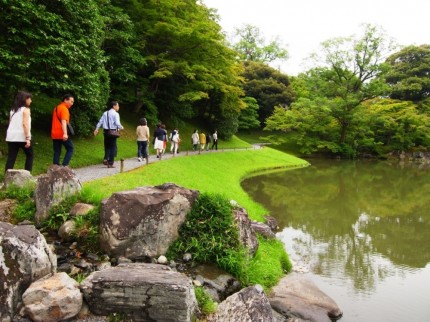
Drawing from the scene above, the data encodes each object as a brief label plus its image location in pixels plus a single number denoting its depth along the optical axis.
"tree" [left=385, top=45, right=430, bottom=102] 44.47
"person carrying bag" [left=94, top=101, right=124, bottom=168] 10.86
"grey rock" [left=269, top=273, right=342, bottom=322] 6.18
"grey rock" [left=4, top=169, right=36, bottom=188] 7.25
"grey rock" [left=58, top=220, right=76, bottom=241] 6.16
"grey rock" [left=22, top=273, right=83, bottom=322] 4.14
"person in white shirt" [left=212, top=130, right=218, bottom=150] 28.20
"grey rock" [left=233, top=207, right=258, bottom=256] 7.03
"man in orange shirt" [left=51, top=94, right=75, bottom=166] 8.41
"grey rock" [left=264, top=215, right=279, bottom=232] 11.45
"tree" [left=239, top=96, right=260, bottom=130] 44.12
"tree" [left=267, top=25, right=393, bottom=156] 37.34
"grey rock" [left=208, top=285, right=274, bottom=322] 4.49
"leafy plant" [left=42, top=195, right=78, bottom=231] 6.39
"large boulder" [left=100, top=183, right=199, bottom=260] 5.95
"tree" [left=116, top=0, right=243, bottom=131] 21.92
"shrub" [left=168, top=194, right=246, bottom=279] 6.34
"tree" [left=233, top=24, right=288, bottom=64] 66.29
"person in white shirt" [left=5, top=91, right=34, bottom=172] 7.29
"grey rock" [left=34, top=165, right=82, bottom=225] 6.48
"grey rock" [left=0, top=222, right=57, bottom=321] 4.18
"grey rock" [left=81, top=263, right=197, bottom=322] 4.41
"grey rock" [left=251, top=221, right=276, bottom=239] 9.11
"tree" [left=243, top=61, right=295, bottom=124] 48.00
